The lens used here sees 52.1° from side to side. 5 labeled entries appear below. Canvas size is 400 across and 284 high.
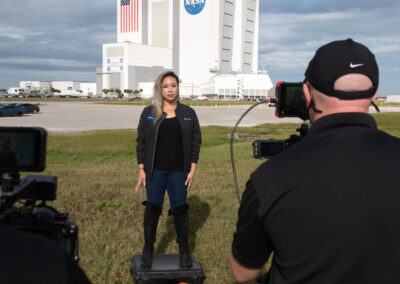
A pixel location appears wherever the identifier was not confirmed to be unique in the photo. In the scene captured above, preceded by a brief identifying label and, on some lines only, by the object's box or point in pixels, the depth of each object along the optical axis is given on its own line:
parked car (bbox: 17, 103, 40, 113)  37.81
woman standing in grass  4.11
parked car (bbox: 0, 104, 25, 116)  34.00
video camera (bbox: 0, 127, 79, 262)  1.36
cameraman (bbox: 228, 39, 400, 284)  1.40
